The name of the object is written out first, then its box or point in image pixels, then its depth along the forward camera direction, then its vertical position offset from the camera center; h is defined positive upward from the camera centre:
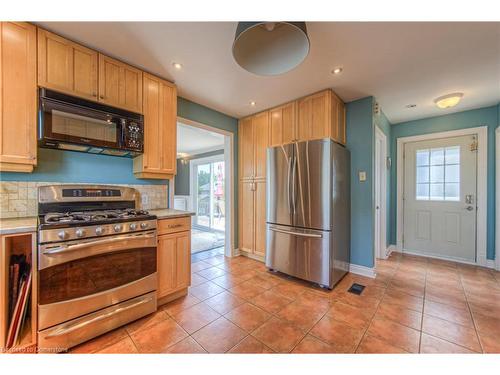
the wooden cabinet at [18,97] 1.50 +0.68
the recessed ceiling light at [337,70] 2.14 +1.25
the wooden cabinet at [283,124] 2.95 +0.94
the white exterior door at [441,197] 3.26 -0.18
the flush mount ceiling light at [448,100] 2.63 +1.15
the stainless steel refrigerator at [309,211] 2.39 -0.30
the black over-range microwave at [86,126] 1.65 +0.54
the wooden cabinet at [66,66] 1.65 +1.03
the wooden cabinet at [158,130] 2.25 +0.65
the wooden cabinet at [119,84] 1.94 +1.02
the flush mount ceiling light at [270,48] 1.34 +0.95
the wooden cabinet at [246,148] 3.50 +0.68
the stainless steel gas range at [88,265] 1.39 -0.61
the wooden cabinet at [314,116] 2.59 +0.94
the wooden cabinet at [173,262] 2.02 -0.79
